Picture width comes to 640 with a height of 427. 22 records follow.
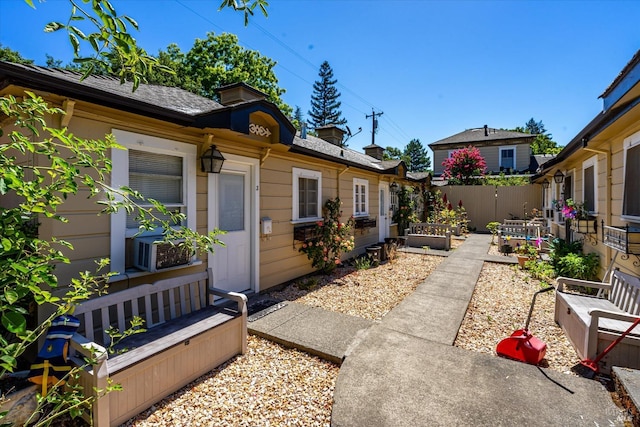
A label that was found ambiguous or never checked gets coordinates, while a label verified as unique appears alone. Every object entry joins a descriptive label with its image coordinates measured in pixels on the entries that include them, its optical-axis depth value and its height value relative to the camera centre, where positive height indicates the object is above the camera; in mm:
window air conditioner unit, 3420 -506
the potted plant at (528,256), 7457 -1112
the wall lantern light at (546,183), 10812 +1078
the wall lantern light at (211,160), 4223 +729
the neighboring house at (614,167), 3334 +719
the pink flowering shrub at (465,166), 18234 +2827
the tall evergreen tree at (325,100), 38406 +14349
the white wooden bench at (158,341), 2227 -1177
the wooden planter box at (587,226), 5227 -238
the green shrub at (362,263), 7559 -1347
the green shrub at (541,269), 6534 -1293
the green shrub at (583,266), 5301 -975
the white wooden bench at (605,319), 2826 -1147
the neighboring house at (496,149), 21609 +4854
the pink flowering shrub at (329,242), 6570 -684
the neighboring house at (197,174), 3023 +588
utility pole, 24122 +7426
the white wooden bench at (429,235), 10164 -832
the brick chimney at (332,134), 11367 +3000
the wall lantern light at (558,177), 7996 +974
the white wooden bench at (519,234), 9475 -725
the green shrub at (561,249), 6438 -814
